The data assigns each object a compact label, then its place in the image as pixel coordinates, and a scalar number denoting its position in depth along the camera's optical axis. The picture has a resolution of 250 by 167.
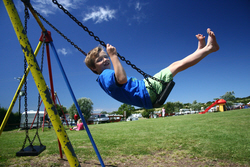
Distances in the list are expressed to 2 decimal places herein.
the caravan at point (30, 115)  19.60
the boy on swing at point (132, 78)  1.60
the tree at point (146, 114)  41.81
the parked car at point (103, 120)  26.91
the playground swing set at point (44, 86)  1.20
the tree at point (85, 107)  35.84
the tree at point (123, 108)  46.27
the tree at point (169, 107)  48.17
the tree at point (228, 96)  57.79
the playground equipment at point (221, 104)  24.58
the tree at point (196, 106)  51.58
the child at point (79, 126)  10.02
